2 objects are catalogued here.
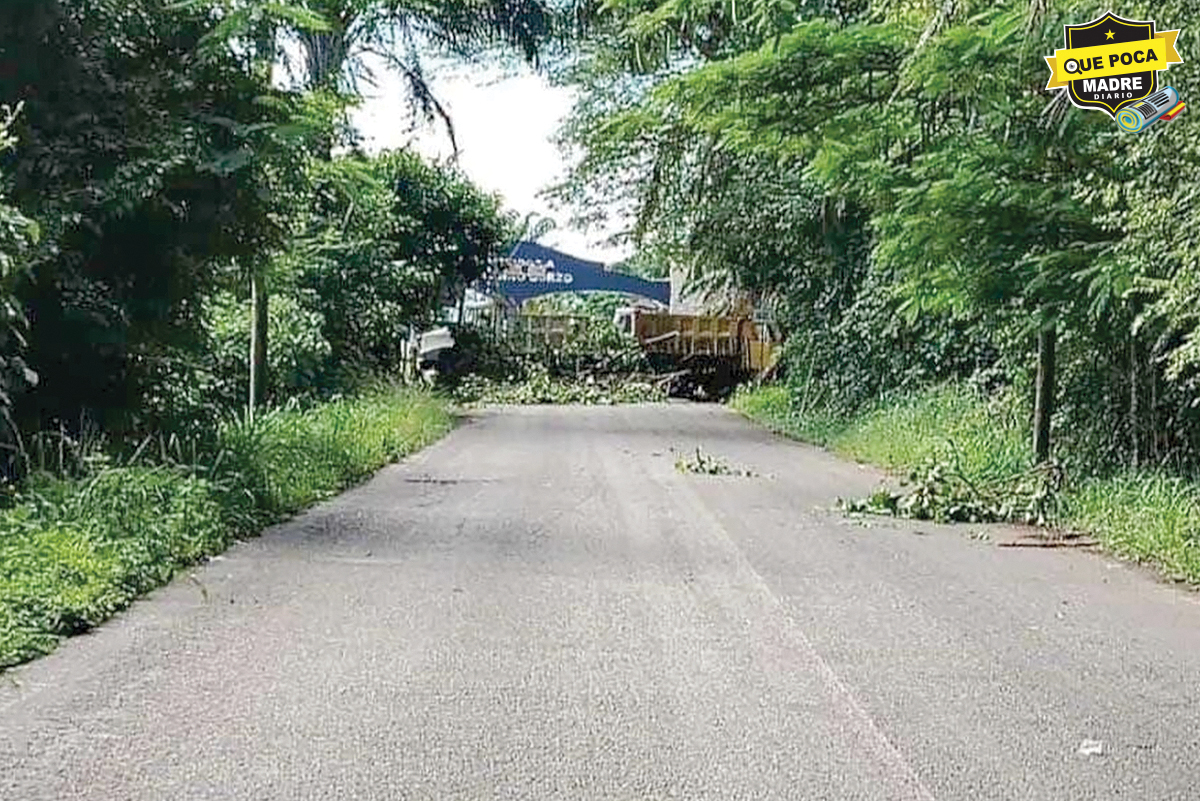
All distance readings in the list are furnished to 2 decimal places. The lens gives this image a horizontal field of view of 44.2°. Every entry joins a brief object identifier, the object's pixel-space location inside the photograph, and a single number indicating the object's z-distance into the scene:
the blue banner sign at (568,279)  58.53
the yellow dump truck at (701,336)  37.22
